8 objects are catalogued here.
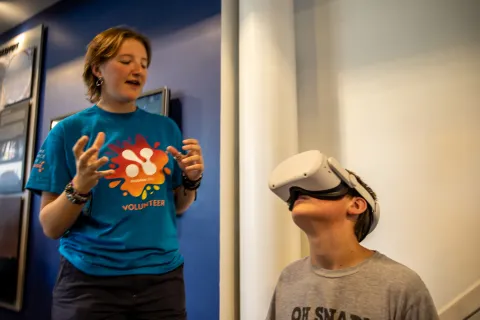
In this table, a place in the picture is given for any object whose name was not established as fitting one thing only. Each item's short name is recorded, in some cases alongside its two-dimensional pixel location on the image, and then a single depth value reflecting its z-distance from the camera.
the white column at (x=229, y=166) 1.49
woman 0.81
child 0.72
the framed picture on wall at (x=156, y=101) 1.72
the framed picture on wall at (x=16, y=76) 2.59
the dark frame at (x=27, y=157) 2.39
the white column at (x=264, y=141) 1.34
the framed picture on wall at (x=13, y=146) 2.50
